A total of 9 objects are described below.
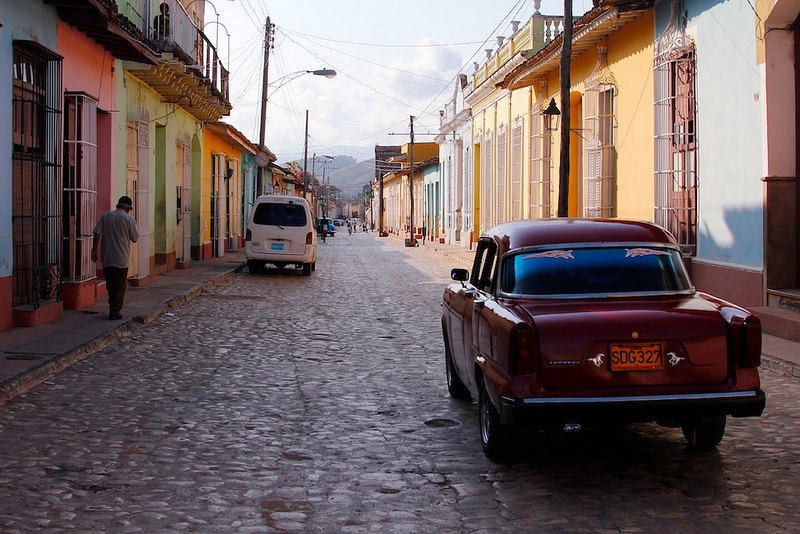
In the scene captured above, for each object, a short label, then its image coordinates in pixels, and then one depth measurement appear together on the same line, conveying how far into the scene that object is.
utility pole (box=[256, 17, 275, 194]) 30.16
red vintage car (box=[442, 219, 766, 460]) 4.90
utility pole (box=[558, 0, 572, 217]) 16.36
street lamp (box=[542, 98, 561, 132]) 17.42
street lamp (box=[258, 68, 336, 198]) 30.09
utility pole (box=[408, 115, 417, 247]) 48.18
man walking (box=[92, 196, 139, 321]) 11.68
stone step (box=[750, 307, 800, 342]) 10.02
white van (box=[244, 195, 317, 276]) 21.44
